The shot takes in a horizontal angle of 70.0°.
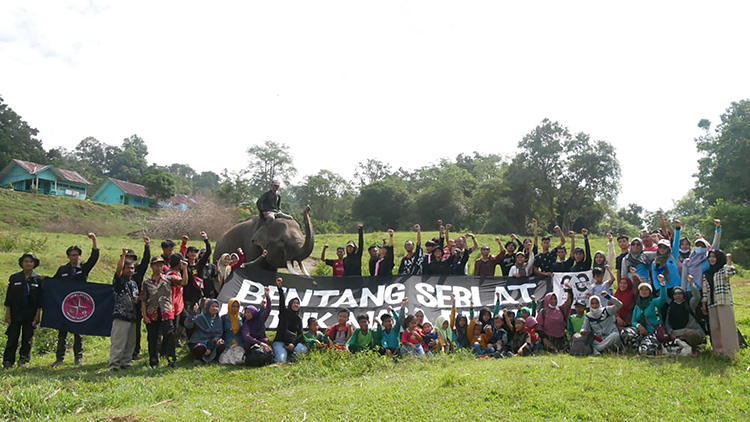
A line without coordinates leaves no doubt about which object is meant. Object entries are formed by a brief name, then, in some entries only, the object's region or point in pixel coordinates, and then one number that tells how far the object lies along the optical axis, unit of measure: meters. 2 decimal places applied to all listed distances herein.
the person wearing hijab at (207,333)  8.78
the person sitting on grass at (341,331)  9.25
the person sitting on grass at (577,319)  8.91
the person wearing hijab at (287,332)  8.77
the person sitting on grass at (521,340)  8.88
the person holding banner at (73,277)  8.86
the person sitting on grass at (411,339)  8.80
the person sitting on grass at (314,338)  8.91
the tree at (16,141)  50.28
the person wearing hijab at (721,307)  7.48
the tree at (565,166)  39.19
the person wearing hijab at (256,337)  8.47
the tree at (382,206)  47.97
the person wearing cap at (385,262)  11.04
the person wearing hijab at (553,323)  9.00
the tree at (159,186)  53.75
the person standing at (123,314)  8.32
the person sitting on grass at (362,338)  8.90
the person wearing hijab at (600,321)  8.53
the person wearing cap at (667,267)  8.62
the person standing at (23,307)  8.22
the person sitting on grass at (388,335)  8.83
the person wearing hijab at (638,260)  9.21
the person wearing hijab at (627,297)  8.87
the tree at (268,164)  62.91
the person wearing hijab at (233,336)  8.66
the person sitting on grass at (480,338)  9.01
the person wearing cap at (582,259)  10.24
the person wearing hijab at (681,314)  8.05
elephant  13.16
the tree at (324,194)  57.53
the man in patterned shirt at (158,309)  8.24
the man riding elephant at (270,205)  13.75
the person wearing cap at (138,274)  8.49
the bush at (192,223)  33.03
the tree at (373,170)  67.75
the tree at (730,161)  31.44
